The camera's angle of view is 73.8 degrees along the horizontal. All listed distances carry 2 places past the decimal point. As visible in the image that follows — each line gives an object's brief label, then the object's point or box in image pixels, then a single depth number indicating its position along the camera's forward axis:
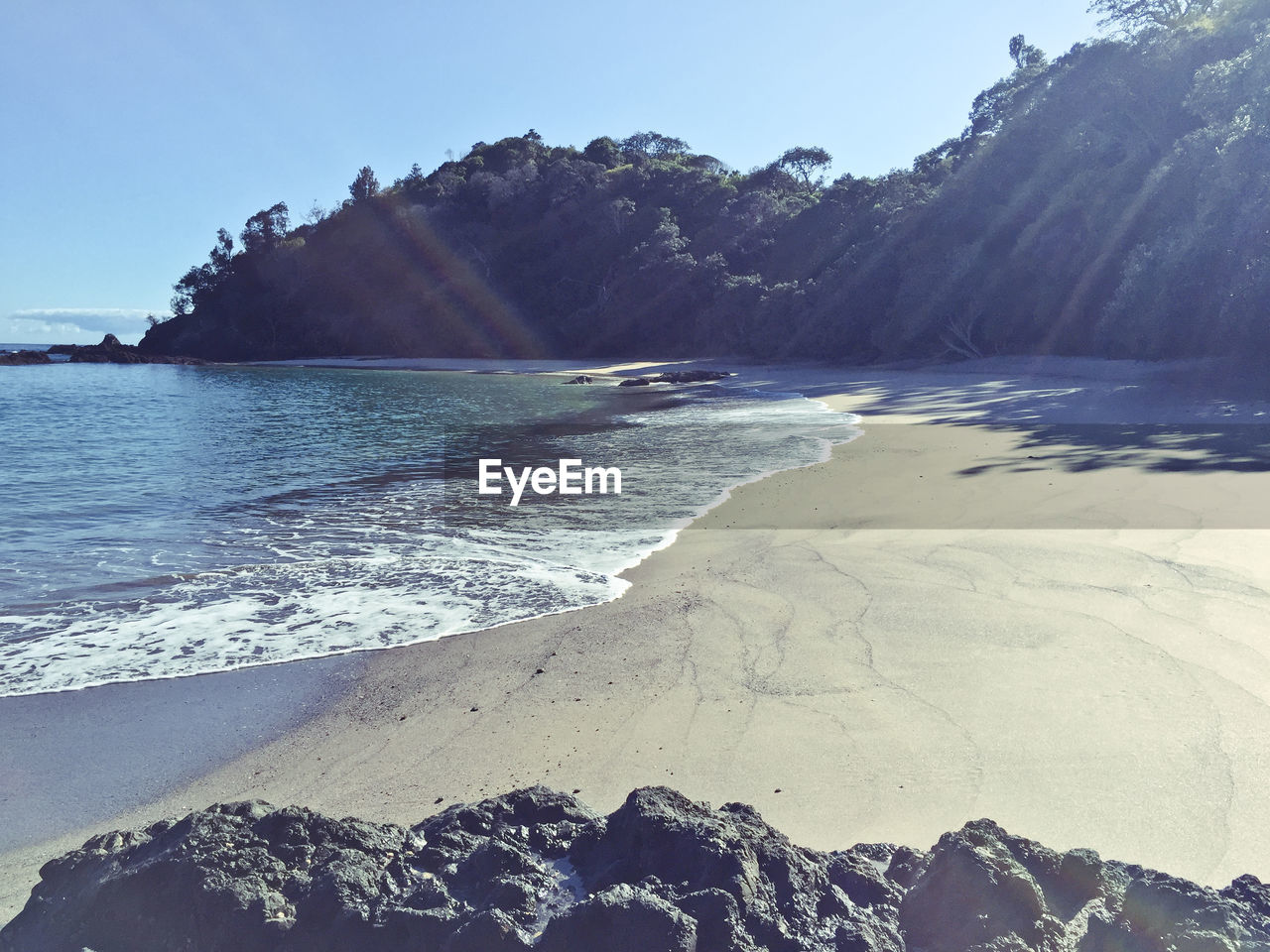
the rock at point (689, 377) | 31.78
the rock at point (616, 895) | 1.69
